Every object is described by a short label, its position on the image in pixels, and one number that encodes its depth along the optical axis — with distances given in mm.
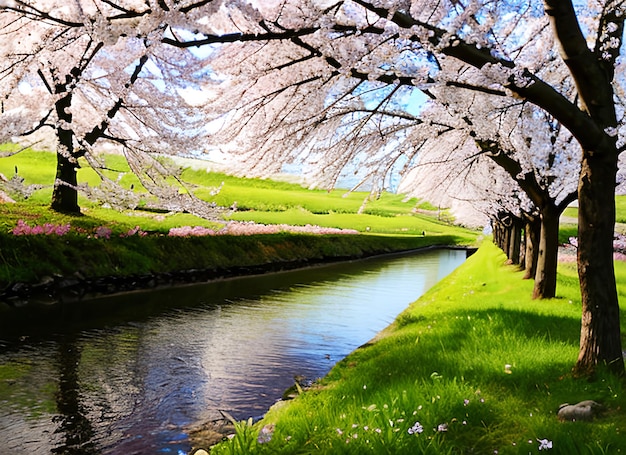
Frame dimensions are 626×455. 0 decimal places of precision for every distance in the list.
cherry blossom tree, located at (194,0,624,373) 5398
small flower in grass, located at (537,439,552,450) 3814
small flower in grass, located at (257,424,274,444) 4516
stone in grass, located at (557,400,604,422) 4691
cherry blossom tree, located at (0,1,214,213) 16031
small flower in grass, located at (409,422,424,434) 4100
